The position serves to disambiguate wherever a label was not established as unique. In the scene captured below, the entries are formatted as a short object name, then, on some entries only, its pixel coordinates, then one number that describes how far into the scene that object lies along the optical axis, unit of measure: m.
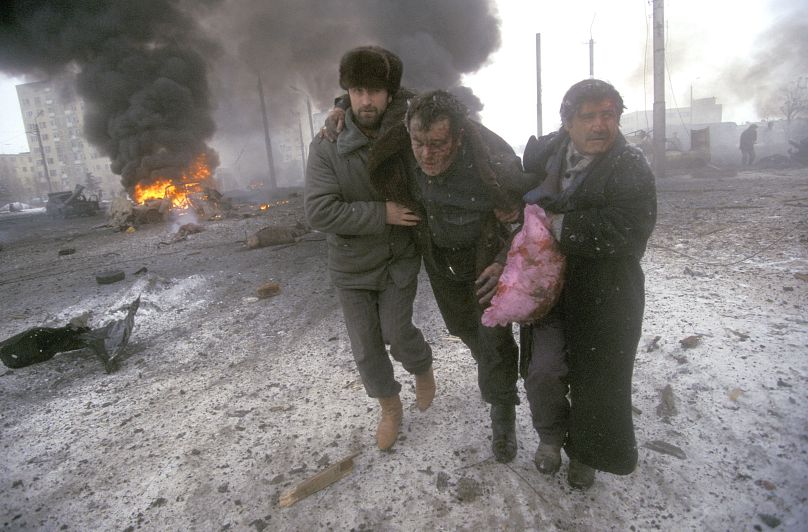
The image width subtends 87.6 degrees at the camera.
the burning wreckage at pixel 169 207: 15.24
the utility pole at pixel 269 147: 28.50
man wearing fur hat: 2.14
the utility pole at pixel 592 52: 23.60
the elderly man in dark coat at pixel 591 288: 1.60
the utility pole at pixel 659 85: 14.54
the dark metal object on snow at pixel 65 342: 3.57
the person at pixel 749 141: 18.57
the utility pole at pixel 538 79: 22.55
